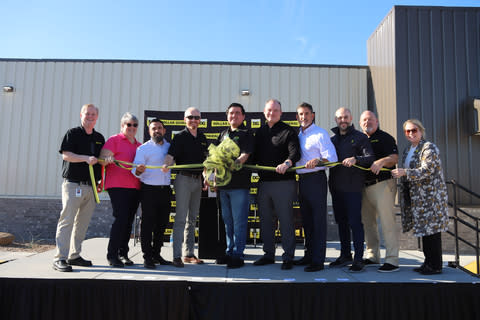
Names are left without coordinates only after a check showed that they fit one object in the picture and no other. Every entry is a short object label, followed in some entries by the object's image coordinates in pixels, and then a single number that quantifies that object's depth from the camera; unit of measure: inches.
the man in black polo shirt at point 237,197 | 136.8
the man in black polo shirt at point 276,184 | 136.7
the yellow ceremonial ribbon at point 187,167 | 132.9
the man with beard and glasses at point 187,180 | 141.9
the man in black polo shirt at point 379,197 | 136.6
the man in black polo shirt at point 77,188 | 131.7
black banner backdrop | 238.5
